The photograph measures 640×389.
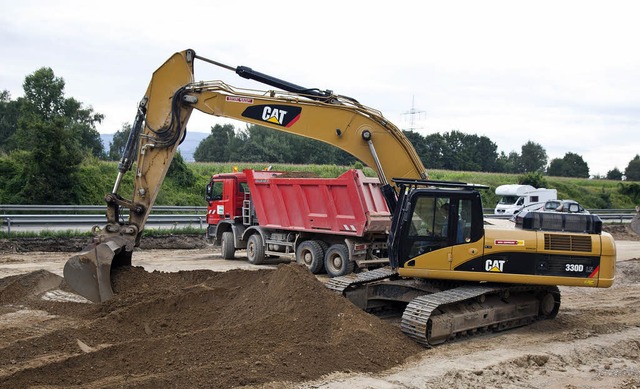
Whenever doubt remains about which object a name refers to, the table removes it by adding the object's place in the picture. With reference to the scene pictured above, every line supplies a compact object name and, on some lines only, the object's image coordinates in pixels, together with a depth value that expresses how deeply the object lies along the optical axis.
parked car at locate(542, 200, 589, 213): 29.88
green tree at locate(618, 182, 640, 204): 51.25
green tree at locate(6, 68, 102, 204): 24.66
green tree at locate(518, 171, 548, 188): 44.22
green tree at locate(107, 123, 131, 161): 62.94
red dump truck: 14.67
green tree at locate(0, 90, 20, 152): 46.69
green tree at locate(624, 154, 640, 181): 73.06
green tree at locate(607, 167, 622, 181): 70.51
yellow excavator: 9.48
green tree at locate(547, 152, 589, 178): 73.69
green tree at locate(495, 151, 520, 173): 74.56
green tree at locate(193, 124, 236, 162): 60.72
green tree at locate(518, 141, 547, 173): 87.18
